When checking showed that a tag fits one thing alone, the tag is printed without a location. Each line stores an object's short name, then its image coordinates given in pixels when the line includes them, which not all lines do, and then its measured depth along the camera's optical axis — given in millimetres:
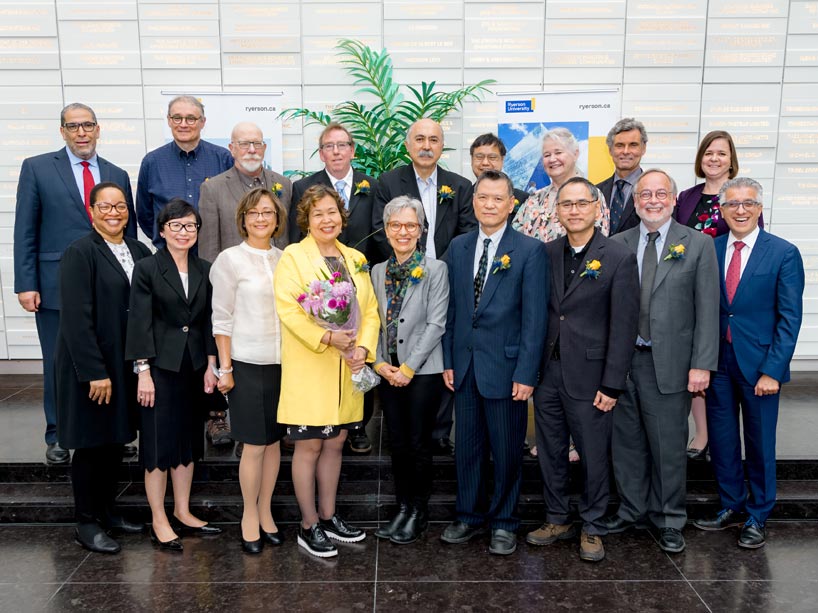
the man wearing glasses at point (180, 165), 4180
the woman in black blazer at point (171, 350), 3230
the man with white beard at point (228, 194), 3934
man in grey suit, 3277
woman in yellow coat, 3117
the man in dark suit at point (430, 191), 4012
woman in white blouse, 3197
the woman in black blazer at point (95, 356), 3217
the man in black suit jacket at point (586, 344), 3123
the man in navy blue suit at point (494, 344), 3191
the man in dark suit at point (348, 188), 4066
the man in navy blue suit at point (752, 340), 3348
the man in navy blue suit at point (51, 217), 4078
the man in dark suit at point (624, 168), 3945
